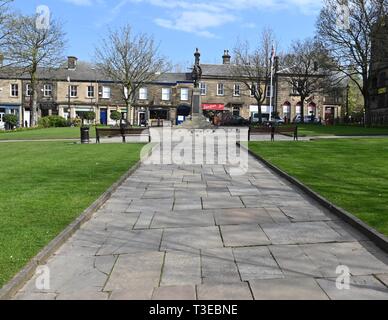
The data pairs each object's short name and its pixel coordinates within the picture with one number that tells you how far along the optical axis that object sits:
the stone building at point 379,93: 48.55
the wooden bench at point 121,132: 23.84
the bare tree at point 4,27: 32.95
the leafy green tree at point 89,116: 58.06
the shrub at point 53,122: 47.10
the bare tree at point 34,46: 42.37
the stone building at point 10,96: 60.22
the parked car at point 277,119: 53.11
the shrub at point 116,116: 56.66
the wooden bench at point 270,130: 23.56
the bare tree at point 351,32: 37.19
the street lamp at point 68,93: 60.53
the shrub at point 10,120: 49.33
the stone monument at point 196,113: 34.34
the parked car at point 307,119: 57.72
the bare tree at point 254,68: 53.22
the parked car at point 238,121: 50.47
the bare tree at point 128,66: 47.09
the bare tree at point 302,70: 53.29
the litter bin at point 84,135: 22.92
